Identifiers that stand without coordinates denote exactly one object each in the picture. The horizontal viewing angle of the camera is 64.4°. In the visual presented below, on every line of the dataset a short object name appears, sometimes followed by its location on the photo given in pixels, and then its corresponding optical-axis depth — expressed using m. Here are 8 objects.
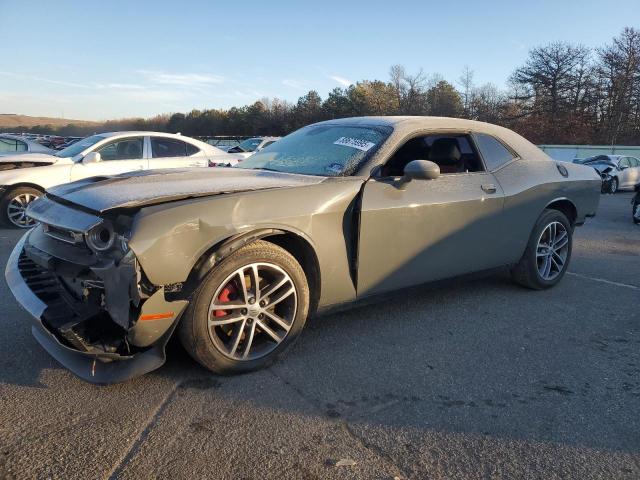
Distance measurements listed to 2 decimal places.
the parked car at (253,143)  21.48
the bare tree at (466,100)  57.53
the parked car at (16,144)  11.30
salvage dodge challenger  2.63
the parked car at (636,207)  10.12
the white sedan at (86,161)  8.08
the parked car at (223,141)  30.59
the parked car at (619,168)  18.52
